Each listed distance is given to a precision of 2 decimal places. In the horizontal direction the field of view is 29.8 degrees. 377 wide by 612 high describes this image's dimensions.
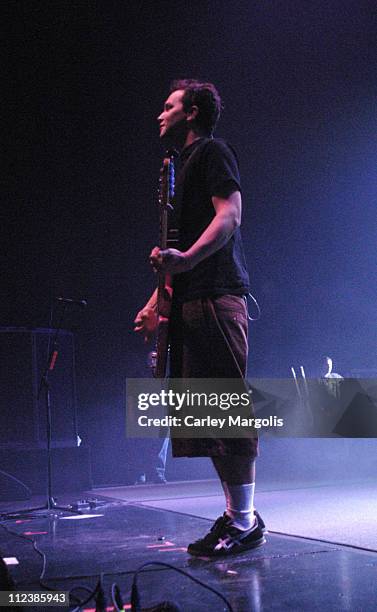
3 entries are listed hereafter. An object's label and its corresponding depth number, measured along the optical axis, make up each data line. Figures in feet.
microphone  16.94
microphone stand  15.01
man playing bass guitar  8.63
